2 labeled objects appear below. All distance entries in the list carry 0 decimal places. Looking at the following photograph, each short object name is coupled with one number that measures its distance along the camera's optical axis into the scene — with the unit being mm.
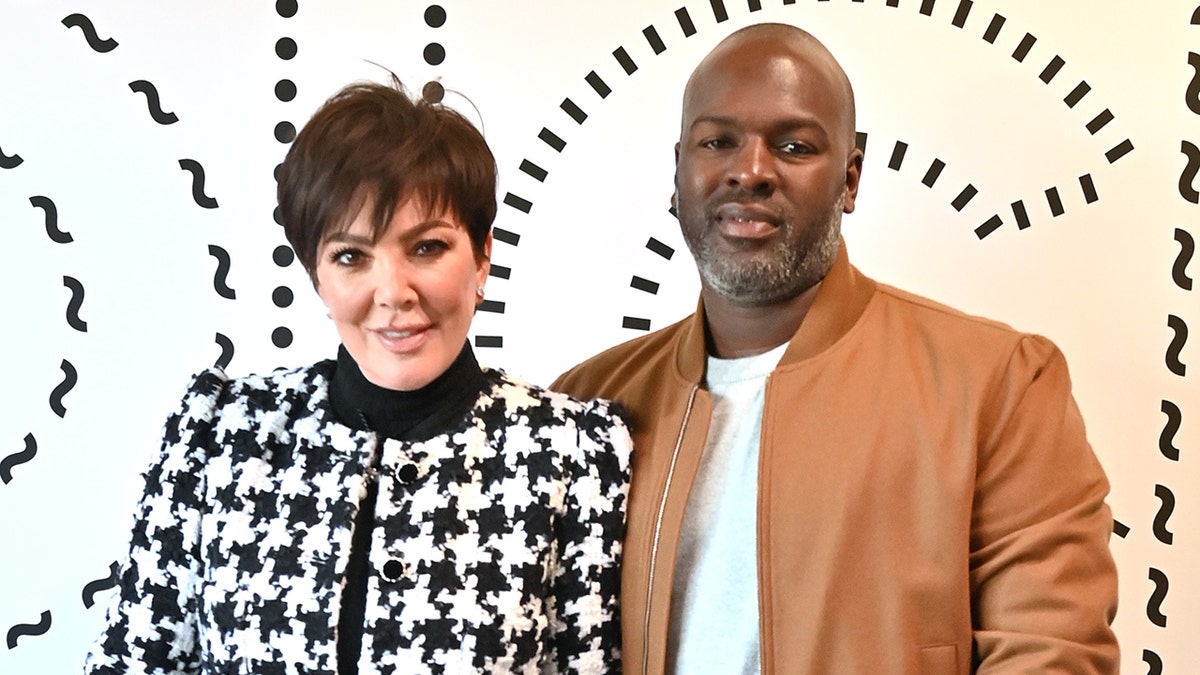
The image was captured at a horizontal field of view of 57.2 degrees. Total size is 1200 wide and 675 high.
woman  1327
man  1389
